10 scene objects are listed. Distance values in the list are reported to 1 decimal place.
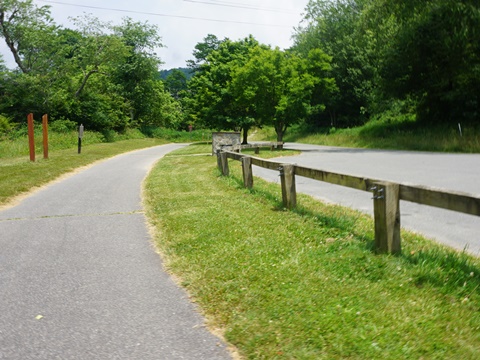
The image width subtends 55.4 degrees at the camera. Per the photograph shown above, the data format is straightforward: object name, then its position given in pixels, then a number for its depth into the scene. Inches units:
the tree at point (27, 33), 1688.0
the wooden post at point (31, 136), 858.8
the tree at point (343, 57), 1891.0
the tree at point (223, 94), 1461.6
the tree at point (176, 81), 4857.3
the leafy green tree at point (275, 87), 1298.0
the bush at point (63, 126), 1633.9
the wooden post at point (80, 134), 1128.3
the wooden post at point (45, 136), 919.7
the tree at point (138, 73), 2474.2
